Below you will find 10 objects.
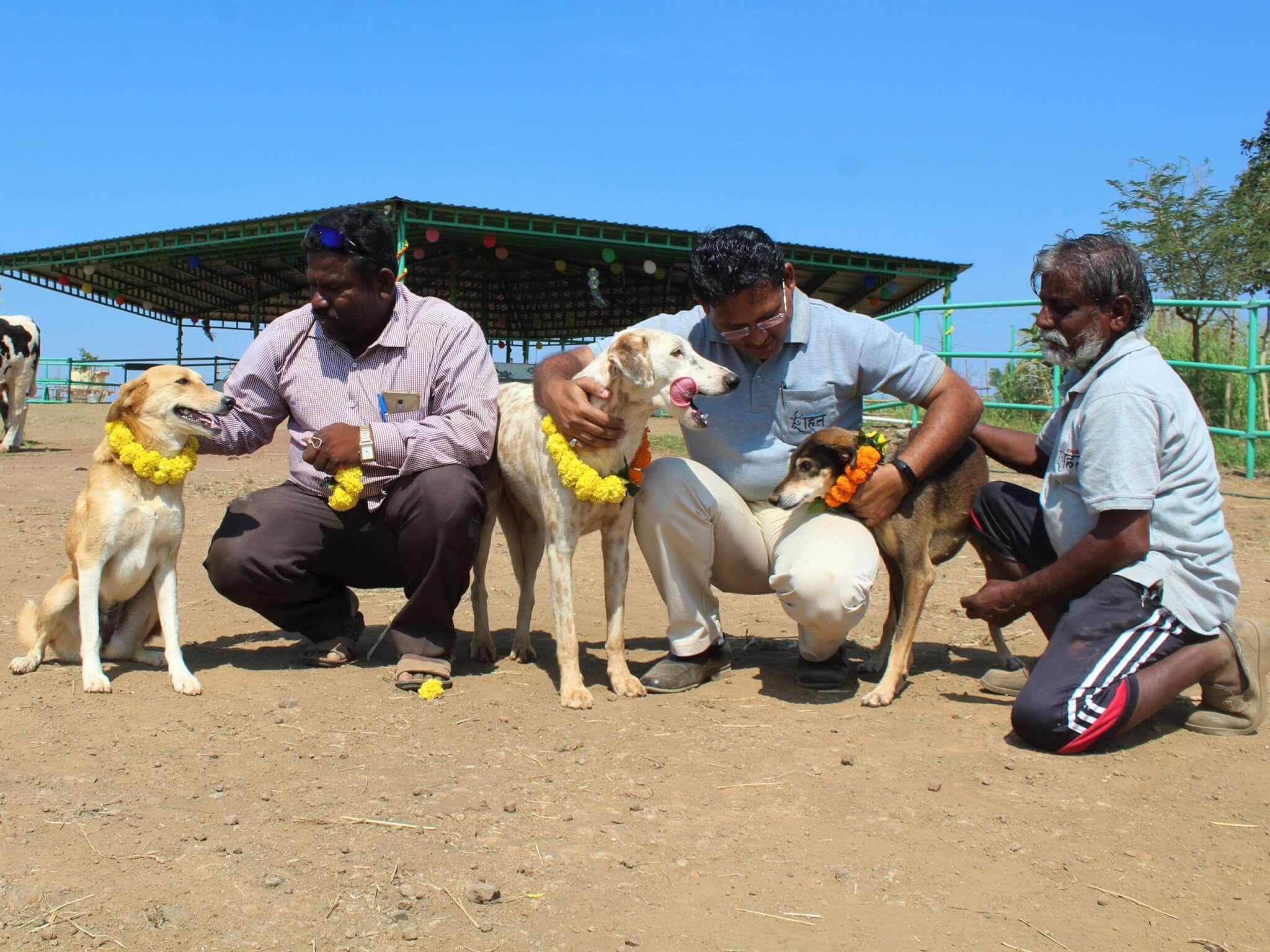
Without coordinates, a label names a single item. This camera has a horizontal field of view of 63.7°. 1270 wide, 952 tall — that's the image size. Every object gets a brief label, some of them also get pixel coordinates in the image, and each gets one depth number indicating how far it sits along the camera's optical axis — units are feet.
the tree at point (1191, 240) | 49.98
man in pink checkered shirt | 13.50
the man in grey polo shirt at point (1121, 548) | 10.80
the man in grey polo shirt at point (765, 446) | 13.02
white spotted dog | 13.33
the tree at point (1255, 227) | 50.08
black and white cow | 45.09
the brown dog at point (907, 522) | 13.55
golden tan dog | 12.75
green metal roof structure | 58.23
